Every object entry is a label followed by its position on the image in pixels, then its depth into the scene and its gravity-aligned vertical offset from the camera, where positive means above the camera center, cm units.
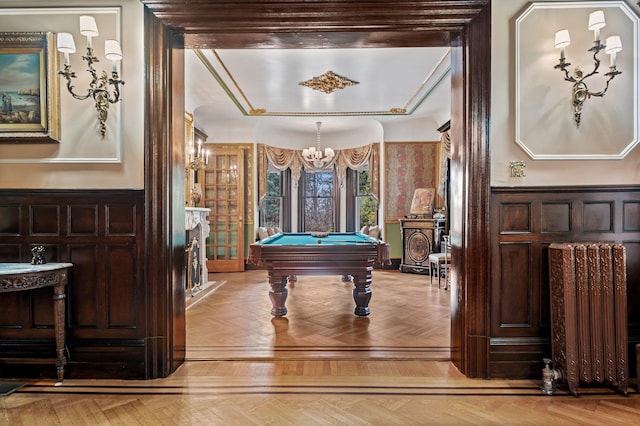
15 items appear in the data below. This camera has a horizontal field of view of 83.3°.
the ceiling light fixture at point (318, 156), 738 +114
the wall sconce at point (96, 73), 229 +92
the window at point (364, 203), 849 +17
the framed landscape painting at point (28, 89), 253 +87
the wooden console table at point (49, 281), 219 -45
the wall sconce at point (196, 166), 580 +72
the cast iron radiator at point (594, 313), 229 -66
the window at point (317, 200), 882 +25
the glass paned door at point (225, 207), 738 +7
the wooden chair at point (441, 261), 554 -80
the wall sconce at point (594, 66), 226 +96
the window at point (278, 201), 862 +23
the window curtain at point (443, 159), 688 +101
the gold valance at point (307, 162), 783 +113
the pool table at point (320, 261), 380 -55
